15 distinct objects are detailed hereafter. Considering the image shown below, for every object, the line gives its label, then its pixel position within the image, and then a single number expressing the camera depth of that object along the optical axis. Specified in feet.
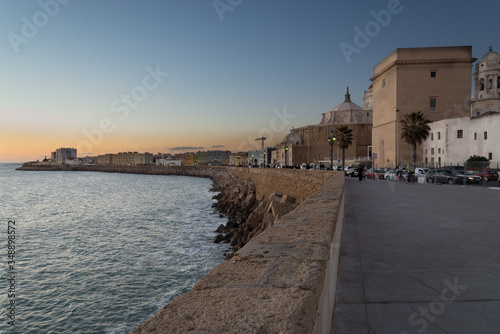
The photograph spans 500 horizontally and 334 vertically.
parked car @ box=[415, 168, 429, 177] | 88.90
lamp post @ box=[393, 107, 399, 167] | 189.80
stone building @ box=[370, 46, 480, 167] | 190.60
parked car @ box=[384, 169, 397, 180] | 100.21
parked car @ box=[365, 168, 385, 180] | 115.24
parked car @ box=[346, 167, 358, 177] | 128.77
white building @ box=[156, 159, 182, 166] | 639.35
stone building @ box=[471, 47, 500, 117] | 245.04
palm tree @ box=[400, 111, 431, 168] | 144.56
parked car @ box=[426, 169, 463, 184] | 78.02
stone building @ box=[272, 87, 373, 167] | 311.88
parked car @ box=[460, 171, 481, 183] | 78.64
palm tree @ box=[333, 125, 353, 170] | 190.70
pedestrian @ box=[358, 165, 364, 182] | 90.53
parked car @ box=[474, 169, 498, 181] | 88.69
